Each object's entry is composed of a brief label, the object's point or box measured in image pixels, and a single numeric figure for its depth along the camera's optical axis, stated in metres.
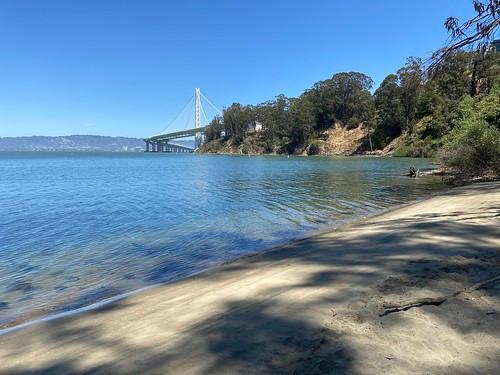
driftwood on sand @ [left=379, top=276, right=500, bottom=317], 4.25
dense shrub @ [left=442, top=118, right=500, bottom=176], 21.58
